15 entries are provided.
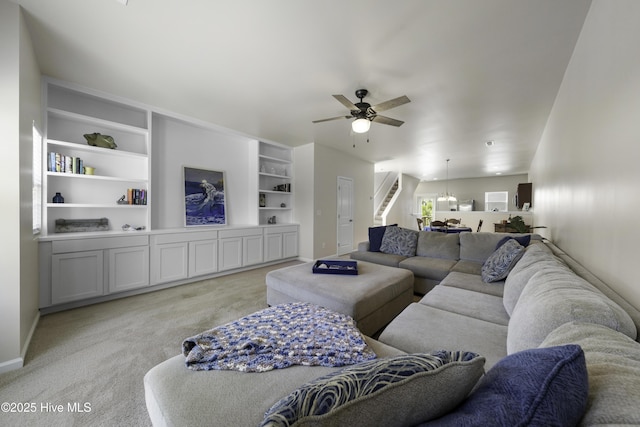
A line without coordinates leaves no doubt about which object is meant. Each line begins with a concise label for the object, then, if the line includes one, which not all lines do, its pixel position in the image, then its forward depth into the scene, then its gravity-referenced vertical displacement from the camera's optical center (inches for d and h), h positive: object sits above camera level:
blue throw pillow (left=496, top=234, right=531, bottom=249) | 111.1 -13.2
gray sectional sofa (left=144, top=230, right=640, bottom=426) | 18.2 -17.0
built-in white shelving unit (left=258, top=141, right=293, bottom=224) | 206.4 +25.8
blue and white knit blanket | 42.8 -26.6
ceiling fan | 107.0 +47.7
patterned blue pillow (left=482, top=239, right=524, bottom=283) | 87.9 -19.2
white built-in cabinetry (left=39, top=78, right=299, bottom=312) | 107.6 -6.0
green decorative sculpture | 121.5 +36.8
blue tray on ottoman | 99.9 -24.4
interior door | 240.4 -3.5
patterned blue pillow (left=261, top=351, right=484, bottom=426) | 20.9 -17.2
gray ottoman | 79.0 -29.1
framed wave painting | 161.3 +10.0
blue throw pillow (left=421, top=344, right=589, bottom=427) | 17.2 -14.2
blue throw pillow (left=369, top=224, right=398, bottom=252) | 161.6 -17.4
